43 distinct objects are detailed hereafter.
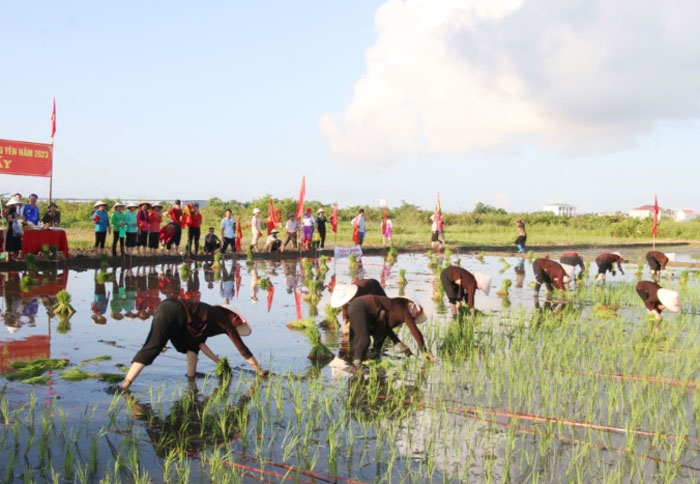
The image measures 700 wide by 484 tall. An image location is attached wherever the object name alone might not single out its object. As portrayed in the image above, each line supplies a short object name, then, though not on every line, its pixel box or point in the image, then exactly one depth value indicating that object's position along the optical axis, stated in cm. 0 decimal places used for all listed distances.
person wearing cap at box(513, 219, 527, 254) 2233
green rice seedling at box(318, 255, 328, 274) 1640
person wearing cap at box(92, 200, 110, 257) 1569
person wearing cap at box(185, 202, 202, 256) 1725
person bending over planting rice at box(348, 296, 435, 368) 687
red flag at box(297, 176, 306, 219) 1772
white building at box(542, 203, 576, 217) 11811
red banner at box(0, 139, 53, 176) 1524
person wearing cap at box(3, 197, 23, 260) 1399
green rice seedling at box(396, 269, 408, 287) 1424
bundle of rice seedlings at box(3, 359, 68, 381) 624
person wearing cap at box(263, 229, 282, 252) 1985
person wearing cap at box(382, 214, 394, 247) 2511
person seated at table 1523
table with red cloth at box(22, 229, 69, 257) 1490
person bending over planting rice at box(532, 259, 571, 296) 1184
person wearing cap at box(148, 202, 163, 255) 1672
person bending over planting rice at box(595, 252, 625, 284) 1424
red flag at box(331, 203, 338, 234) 2281
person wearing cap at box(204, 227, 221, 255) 1902
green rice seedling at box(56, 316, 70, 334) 865
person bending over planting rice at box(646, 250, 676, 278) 1588
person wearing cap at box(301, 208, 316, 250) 2061
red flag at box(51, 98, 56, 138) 1576
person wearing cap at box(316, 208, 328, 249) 2139
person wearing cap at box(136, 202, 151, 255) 1609
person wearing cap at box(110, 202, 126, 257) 1543
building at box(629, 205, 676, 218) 10774
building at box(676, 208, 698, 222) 10021
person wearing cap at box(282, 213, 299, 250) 2100
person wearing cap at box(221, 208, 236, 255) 1866
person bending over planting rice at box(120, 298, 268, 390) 578
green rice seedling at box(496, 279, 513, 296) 1314
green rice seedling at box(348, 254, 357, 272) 1739
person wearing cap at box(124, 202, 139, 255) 1570
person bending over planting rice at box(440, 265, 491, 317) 944
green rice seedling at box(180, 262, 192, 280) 1442
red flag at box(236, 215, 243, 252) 2055
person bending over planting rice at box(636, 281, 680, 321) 950
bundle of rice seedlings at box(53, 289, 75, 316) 948
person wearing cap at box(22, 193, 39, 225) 1481
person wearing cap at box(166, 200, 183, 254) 1709
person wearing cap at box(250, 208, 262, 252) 1904
